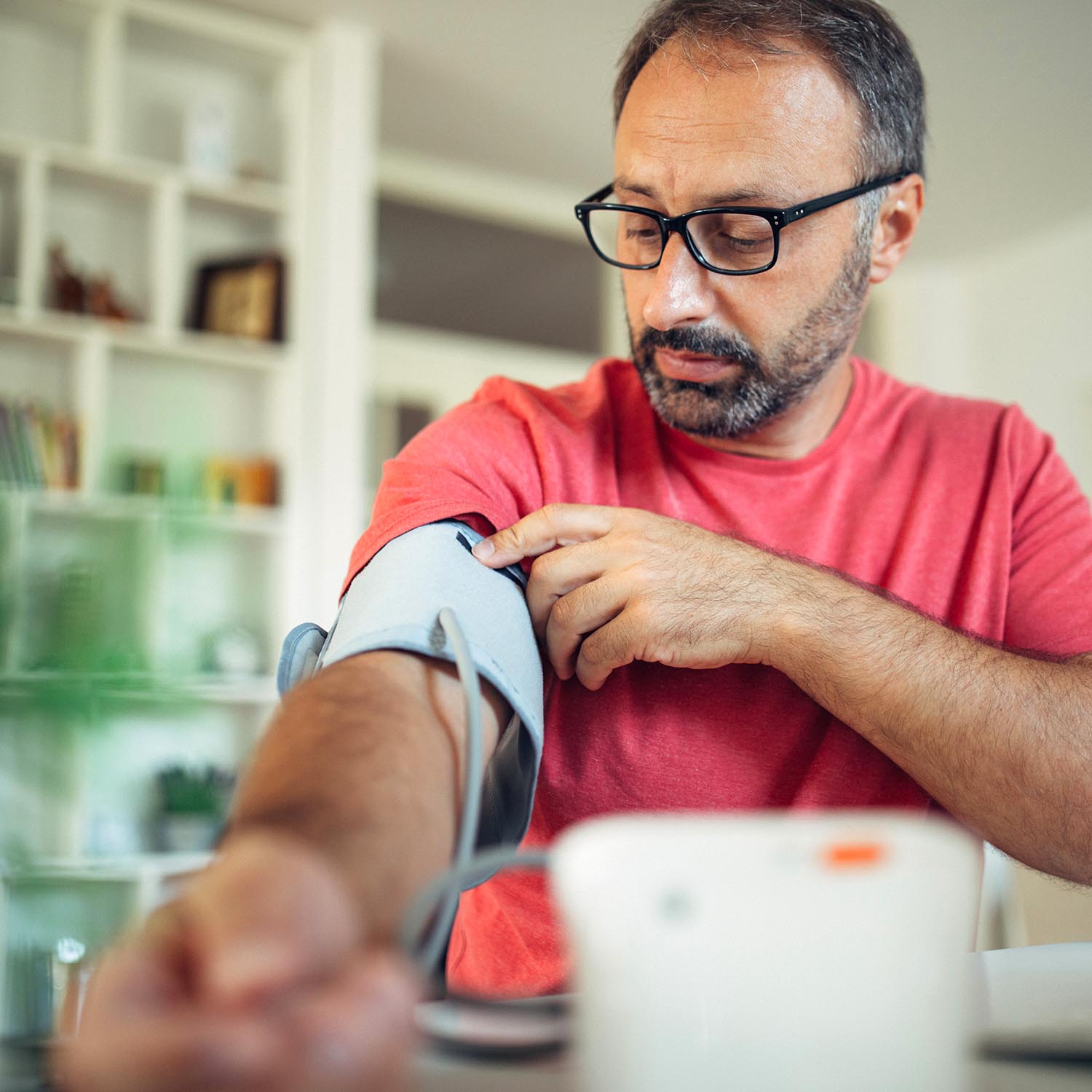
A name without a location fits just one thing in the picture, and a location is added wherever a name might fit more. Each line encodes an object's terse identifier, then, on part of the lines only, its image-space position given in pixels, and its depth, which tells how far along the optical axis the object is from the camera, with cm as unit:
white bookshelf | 319
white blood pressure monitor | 32
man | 86
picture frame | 346
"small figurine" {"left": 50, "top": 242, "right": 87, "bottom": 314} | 323
